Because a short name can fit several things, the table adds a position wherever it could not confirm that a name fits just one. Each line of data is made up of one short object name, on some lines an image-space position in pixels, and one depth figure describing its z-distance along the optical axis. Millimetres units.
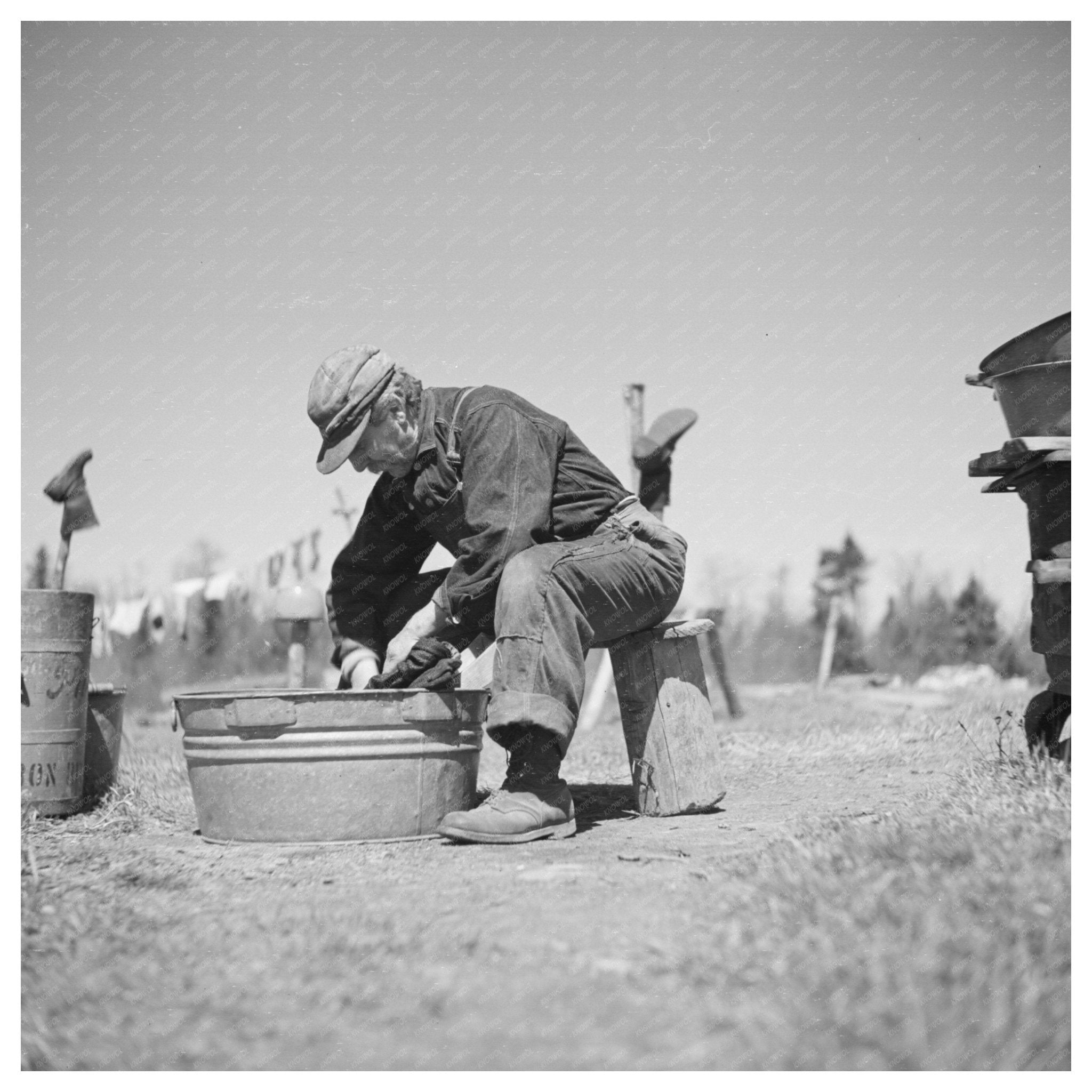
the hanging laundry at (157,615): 10016
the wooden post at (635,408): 7949
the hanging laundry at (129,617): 9875
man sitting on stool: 3217
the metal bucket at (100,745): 4328
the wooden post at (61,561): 4836
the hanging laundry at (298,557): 9047
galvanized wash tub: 3242
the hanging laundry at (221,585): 9781
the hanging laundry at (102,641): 8836
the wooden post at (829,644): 13234
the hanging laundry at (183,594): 9930
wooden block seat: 3682
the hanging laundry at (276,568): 9305
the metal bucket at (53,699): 3928
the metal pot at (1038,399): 3336
